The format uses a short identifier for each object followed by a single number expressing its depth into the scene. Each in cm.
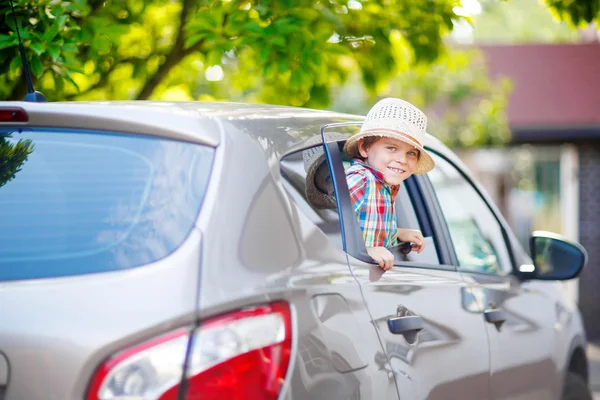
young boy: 304
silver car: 198
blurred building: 1547
